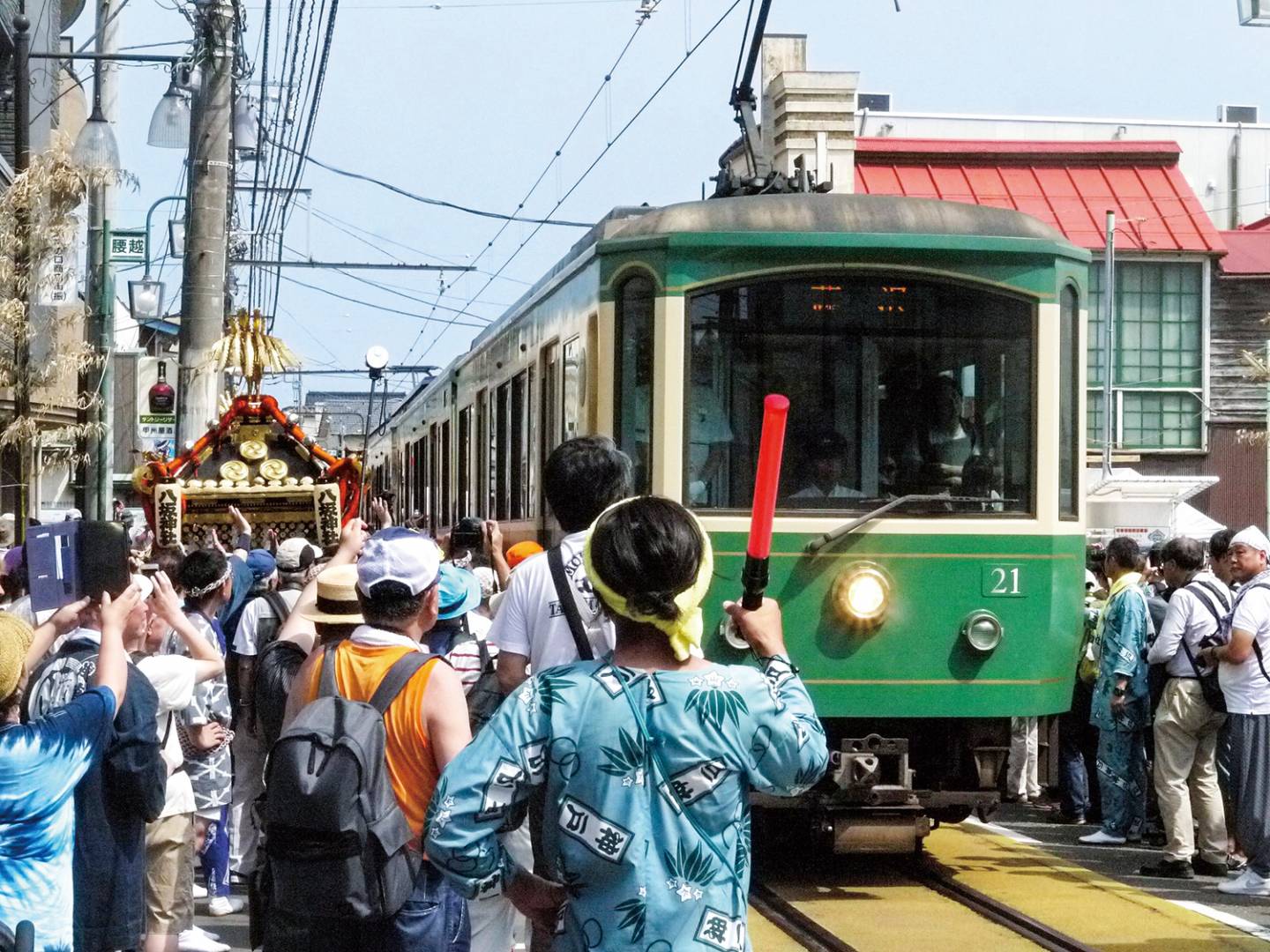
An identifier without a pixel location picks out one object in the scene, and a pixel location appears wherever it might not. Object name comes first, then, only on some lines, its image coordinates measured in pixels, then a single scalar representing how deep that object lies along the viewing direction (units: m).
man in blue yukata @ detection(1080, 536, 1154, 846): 10.67
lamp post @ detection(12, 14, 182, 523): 15.73
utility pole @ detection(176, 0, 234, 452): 15.15
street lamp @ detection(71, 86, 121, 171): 16.16
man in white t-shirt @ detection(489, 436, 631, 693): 5.23
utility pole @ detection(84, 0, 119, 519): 17.33
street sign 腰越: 19.97
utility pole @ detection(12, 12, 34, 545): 15.52
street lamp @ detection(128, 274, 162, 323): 21.58
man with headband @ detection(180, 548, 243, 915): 7.67
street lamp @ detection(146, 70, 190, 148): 17.36
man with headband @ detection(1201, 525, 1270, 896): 9.31
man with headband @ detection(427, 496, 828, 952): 3.38
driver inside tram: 8.91
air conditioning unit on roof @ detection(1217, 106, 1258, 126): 46.88
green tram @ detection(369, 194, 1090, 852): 8.84
